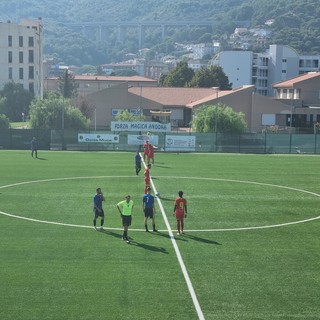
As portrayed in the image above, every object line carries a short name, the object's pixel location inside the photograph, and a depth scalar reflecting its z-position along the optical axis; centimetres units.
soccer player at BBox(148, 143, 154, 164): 3727
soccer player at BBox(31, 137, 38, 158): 4709
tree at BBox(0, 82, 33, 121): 10800
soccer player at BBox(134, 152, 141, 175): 3551
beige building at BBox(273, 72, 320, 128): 8675
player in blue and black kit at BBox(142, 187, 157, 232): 2116
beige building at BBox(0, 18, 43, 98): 11606
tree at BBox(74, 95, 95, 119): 8362
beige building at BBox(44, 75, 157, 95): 14427
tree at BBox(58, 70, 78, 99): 14944
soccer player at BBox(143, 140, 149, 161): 3745
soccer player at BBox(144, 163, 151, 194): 2699
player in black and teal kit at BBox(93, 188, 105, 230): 2159
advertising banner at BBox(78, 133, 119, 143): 5631
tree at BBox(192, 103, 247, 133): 6262
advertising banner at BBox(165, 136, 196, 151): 5575
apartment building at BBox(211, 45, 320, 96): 14325
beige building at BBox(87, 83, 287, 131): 8094
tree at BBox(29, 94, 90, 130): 6538
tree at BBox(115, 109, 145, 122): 6675
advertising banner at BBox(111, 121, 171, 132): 5800
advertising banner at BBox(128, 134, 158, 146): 5609
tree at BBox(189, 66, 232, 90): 11029
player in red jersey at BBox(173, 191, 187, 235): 2053
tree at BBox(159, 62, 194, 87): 12000
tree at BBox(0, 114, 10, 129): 6664
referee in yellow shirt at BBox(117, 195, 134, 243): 1986
